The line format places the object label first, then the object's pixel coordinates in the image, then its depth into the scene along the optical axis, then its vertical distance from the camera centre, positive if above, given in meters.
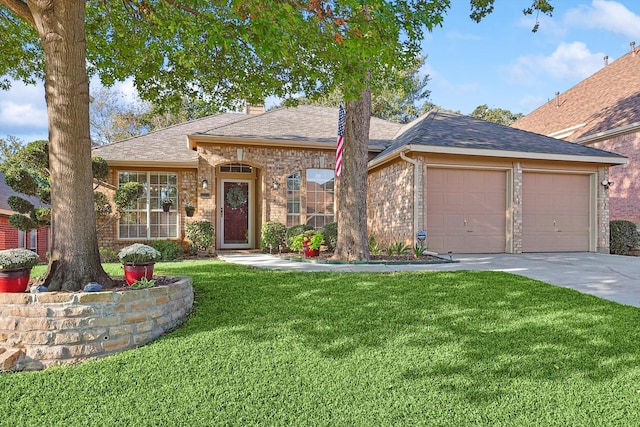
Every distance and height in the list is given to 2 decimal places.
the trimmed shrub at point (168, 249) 9.80 -0.89
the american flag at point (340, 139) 8.48 +1.63
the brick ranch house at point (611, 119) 12.15 +3.51
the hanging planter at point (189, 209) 11.02 +0.13
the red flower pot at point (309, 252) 9.02 -0.88
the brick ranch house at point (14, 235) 13.46 -0.81
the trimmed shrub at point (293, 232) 10.52 -0.49
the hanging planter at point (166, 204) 11.00 +0.27
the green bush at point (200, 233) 10.59 -0.52
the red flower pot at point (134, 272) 4.52 -0.67
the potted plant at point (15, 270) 4.04 -0.59
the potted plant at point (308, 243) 8.85 -0.68
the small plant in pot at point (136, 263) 4.51 -0.57
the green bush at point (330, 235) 10.12 -0.55
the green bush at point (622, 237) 10.84 -0.63
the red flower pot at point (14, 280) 4.03 -0.69
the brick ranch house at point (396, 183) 9.71 +0.84
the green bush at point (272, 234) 10.74 -0.55
